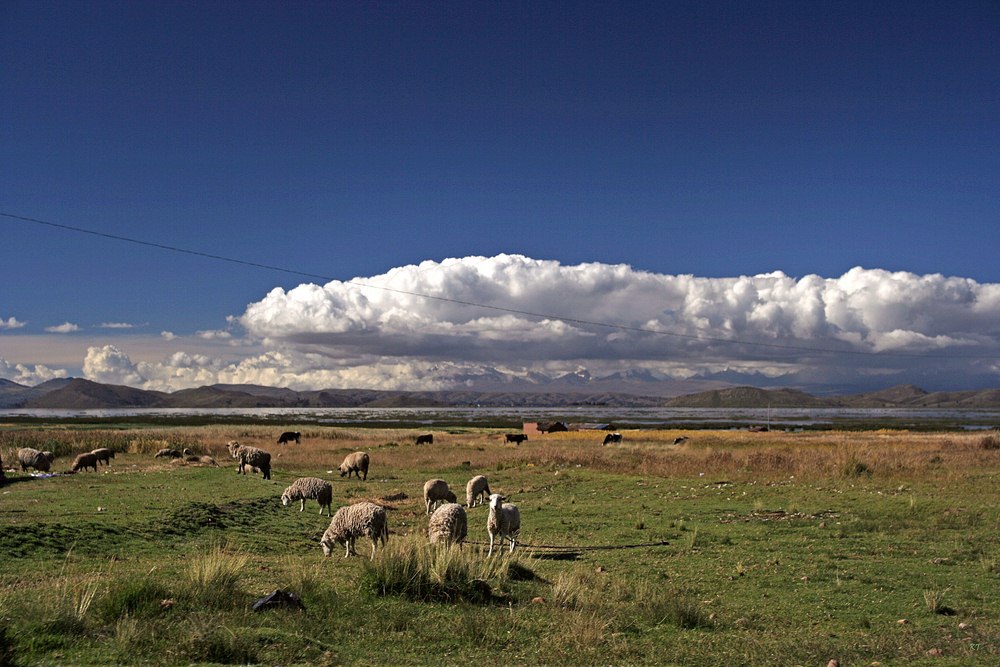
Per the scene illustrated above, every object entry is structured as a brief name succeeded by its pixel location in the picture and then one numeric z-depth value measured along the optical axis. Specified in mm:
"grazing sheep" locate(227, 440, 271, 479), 30750
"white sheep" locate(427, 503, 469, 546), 14680
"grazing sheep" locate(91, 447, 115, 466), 33812
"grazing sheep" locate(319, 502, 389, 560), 15062
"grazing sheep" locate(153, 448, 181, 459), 39428
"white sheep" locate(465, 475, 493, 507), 25141
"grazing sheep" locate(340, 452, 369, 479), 33875
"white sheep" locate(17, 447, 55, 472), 31453
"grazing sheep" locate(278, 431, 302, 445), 59750
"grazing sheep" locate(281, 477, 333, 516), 22359
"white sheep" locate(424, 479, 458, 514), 23109
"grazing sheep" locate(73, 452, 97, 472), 31395
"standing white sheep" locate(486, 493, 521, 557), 15836
